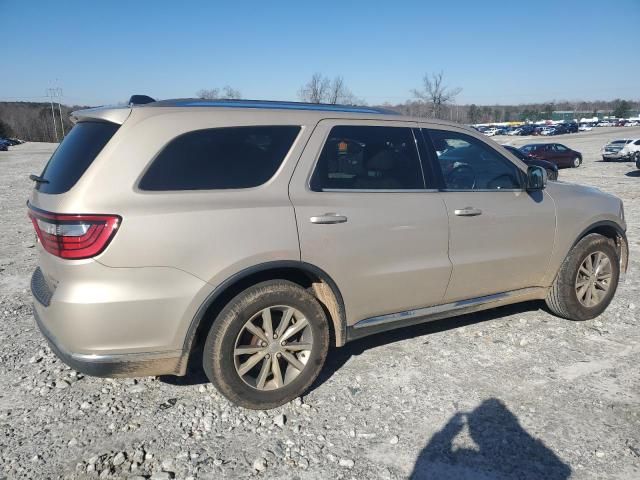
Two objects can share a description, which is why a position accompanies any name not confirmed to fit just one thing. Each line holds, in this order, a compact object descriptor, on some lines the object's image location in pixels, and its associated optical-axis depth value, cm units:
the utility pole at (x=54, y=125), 10150
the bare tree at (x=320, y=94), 6444
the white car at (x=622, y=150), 2662
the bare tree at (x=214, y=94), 6050
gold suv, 263
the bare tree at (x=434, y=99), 7388
